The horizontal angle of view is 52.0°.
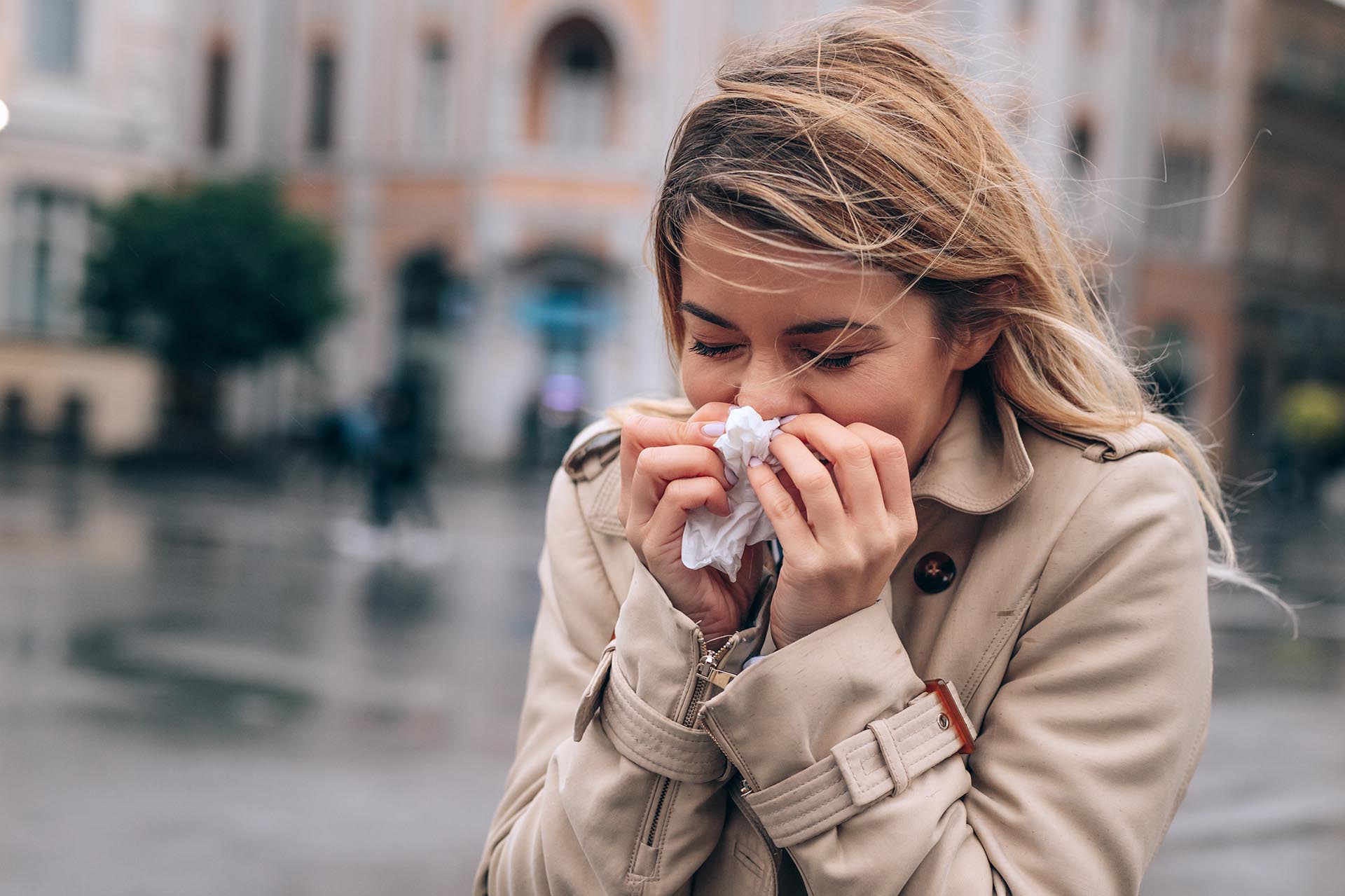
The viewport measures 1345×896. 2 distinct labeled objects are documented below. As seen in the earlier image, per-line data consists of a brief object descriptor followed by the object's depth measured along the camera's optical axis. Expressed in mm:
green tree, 23766
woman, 1519
